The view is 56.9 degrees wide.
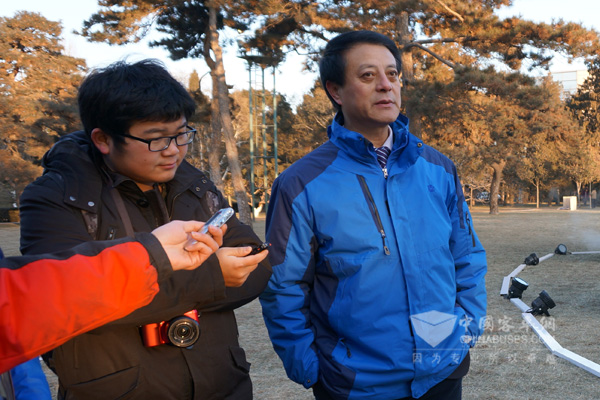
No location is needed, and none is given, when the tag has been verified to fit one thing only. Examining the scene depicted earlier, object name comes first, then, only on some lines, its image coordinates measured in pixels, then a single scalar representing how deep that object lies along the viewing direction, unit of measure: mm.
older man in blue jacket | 1957
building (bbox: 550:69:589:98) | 88300
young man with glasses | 1498
